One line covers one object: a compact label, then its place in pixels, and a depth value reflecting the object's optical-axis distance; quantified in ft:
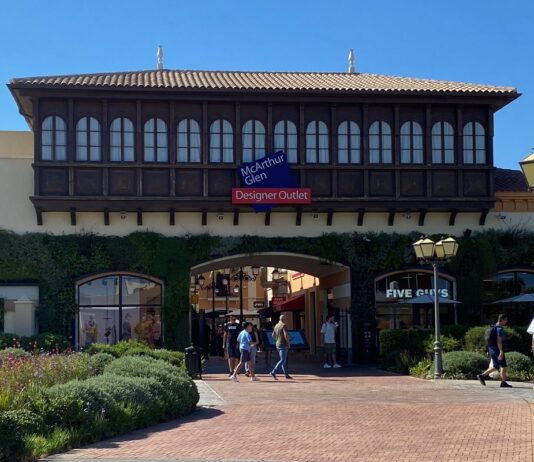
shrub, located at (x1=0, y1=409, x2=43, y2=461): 37.47
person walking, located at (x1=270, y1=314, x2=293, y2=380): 82.89
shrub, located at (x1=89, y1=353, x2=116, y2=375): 64.95
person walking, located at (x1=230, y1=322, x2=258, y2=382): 82.58
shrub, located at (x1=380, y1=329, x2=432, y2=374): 90.17
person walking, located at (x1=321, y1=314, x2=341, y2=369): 96.94
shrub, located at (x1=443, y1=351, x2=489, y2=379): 78.55
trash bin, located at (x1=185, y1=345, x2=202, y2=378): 79.61
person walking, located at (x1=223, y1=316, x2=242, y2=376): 87.10
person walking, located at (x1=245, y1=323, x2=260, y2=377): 84.02
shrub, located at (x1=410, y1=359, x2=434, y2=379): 81.65
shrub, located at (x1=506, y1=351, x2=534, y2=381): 78.12
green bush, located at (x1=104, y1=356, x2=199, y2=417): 54.90
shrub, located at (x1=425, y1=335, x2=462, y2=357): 87.65
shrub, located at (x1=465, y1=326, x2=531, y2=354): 87.76
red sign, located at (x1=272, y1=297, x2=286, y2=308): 160.10
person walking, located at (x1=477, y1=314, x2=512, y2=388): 70.54
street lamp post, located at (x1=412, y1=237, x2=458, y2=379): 78.74
